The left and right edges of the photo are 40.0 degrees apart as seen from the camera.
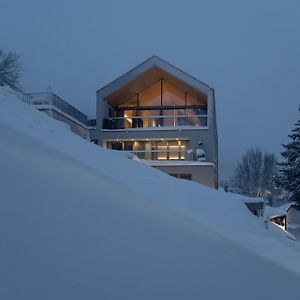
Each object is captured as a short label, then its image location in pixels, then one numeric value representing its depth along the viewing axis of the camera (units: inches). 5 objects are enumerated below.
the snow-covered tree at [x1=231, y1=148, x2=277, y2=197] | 2068.2
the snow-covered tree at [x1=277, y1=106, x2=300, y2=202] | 995.3
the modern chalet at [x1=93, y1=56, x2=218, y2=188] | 809.5
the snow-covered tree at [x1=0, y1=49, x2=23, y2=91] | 1095.7
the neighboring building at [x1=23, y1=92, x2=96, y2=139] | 709.3
